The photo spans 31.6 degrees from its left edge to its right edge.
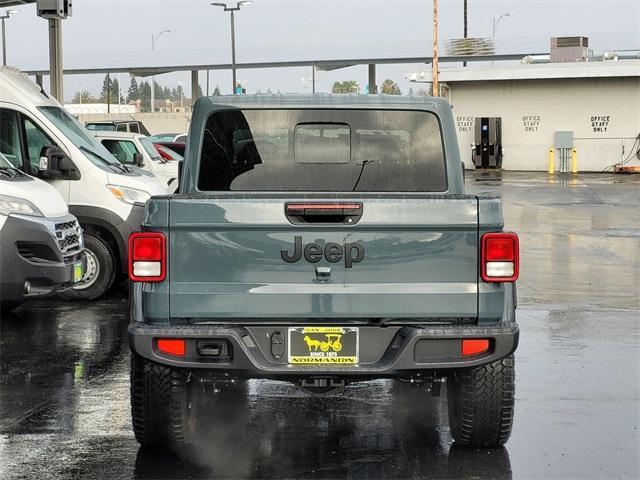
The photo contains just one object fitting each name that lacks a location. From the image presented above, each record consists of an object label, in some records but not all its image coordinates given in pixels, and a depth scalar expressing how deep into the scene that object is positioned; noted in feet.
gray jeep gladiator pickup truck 18.24
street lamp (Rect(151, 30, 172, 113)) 357.20
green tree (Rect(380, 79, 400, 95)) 513.86
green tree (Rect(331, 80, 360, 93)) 504.84
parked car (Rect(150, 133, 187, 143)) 110.48
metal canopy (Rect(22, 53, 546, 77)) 274.16
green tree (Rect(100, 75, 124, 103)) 627.95
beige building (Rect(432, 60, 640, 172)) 146.82
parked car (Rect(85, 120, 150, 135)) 120.00
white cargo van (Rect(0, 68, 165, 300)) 40.57
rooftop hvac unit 157.38
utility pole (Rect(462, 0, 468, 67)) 247.91
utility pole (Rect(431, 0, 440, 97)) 149.69
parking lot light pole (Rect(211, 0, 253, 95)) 205.14
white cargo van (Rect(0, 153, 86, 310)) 32.50
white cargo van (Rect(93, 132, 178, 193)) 61.16
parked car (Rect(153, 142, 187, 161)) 81.71
